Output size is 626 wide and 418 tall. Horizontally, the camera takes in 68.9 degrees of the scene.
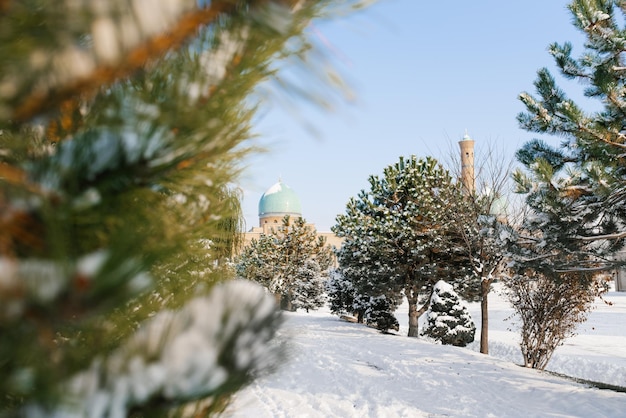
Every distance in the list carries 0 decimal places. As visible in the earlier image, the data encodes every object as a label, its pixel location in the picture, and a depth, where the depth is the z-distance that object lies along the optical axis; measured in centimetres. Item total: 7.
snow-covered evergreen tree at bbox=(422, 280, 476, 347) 1775
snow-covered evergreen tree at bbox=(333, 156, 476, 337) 1895
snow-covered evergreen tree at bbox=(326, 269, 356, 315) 2748
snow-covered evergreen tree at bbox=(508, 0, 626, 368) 708
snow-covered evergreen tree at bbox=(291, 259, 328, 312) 3700
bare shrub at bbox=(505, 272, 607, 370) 1332
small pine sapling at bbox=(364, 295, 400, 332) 2189
